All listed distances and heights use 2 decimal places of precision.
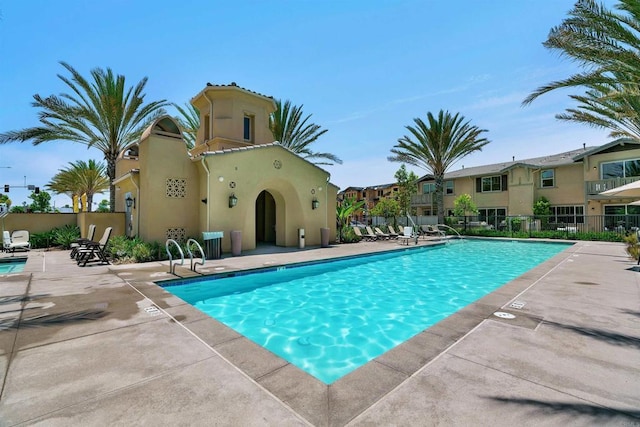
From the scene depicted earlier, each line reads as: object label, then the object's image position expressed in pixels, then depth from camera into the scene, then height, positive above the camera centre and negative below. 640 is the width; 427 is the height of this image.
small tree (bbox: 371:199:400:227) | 36.59 +0.71
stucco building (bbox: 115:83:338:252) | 13.23 +1.67
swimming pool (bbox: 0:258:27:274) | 10.11 -1.80
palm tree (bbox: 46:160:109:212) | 32.47 +4.47
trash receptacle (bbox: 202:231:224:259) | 12.13 -1.18
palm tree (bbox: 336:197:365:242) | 20.55 +0.20
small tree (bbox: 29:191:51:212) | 49.26 +3.03
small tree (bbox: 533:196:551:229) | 28.33 +0.27
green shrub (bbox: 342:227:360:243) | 20.23 -1.56
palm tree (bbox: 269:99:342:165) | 24.45 +7.24
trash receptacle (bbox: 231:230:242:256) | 13.37 -1.22
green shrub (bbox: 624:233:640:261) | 9.89 -1.28
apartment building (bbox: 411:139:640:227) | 25.22 +2.90
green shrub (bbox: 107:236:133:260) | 11.59 -1.30
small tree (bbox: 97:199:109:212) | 68.31 +3.19
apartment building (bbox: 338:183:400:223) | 65.41 +5.17
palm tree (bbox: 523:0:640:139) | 7.73 +4.66
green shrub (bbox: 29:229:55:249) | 16.59 -1.23
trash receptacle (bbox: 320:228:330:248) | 17.52 -1.36
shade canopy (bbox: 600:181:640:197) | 9.21 +0.67
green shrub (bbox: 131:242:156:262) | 11.19 -1.42
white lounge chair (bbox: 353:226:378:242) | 21.30 -1.59
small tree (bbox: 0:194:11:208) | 37.75 +2.76
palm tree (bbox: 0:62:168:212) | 16.25 +6.06
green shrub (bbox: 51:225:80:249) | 16.48 -0.99
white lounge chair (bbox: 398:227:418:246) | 19.17 -1.69
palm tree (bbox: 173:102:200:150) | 23.28 +7.75
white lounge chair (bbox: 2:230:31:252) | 13.60 -1.03
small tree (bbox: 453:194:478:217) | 28.43 +0.65
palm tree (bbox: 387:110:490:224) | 24.19 +5.98
